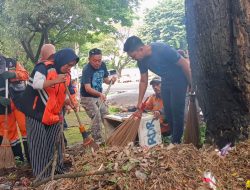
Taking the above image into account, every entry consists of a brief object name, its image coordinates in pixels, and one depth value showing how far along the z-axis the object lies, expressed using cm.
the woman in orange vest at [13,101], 316
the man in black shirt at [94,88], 379
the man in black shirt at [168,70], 304
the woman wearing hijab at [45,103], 245
